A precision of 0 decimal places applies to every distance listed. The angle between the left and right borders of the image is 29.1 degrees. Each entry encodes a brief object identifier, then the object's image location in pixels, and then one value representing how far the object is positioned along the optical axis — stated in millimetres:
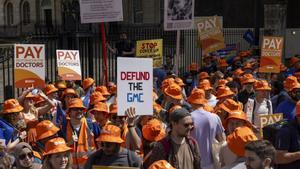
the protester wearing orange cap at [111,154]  5531
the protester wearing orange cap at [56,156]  5316
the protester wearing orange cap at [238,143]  5181
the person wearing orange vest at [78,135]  6883
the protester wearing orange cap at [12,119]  6758
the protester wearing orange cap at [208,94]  9497
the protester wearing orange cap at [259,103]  8320
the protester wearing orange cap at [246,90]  10039
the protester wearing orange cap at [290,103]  7730
